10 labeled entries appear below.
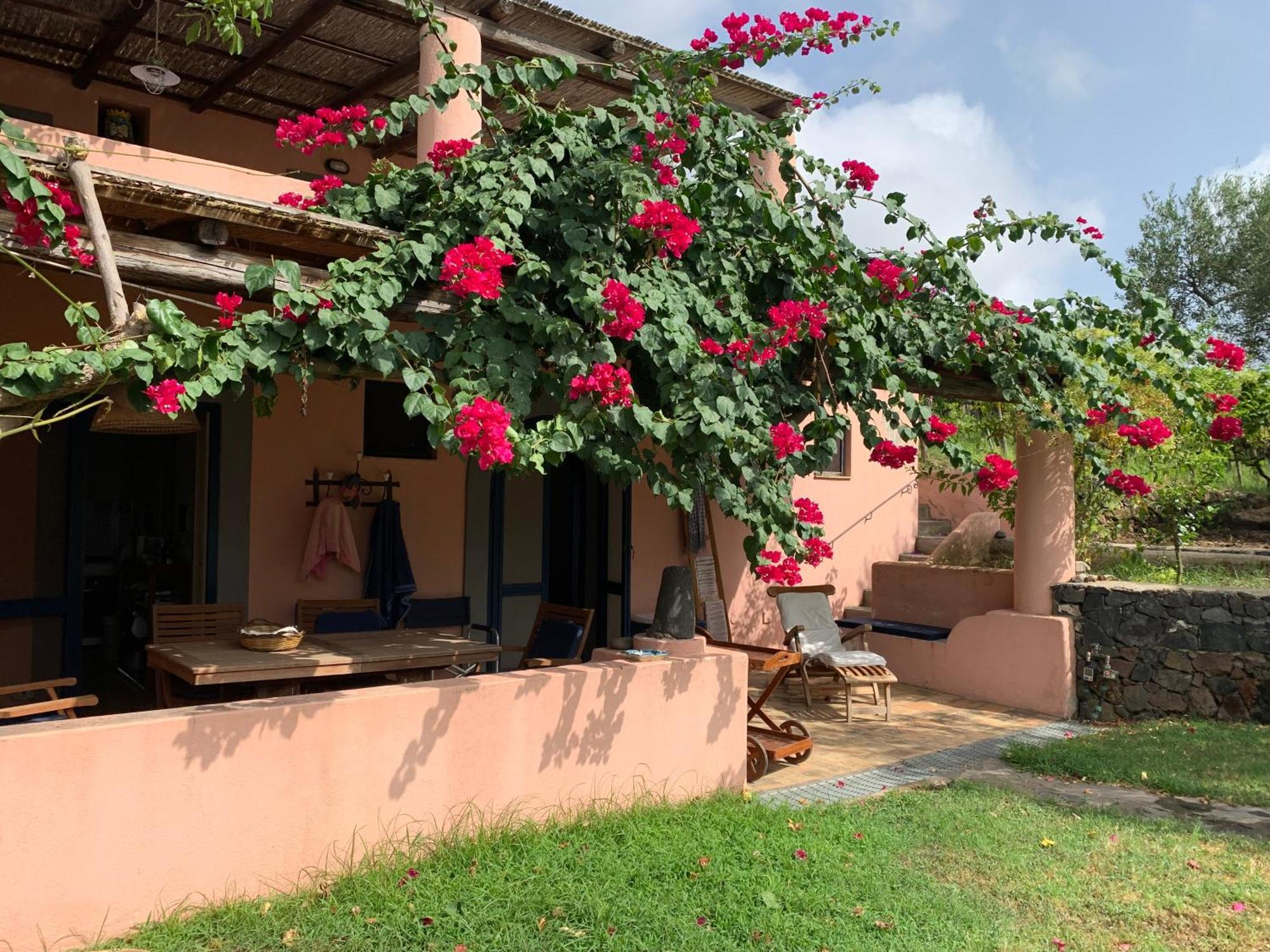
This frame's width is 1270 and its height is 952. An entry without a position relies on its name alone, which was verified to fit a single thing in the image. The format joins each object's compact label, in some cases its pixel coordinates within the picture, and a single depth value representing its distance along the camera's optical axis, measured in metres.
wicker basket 5.01
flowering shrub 3.67
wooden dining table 4.64
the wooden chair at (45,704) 3.74
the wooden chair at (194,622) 5.98
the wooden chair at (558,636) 5.87
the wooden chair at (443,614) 7.50
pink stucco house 3.42
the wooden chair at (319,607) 6.61
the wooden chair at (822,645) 7.45
